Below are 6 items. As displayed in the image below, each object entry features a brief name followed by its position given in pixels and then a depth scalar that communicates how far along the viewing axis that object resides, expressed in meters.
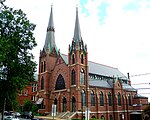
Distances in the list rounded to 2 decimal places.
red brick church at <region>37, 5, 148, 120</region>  30.28
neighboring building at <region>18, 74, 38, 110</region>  43.43
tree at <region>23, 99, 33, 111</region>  33.99
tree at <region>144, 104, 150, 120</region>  28.94
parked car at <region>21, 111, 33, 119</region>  30.44
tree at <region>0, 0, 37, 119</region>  13.88
